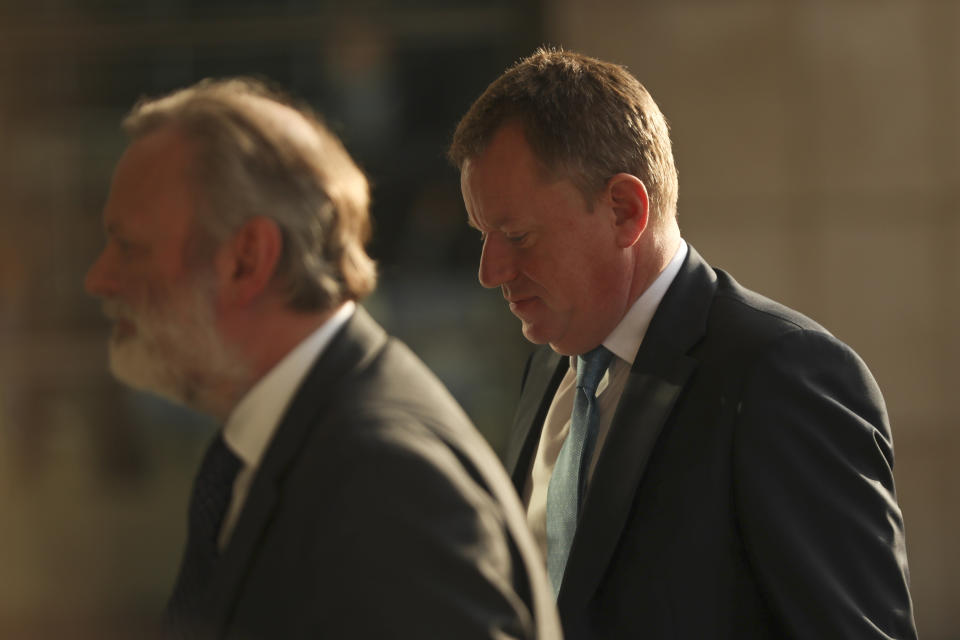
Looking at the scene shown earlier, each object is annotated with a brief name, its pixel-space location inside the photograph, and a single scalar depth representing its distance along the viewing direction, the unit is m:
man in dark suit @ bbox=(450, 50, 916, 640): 5.41
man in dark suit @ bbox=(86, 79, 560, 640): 5.12
